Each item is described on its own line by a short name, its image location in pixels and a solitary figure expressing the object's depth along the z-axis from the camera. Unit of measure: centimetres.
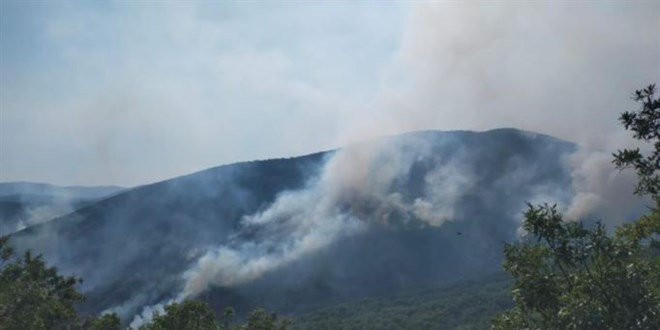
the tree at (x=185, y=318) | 4054
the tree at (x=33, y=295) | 3938
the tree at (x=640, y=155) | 1814
